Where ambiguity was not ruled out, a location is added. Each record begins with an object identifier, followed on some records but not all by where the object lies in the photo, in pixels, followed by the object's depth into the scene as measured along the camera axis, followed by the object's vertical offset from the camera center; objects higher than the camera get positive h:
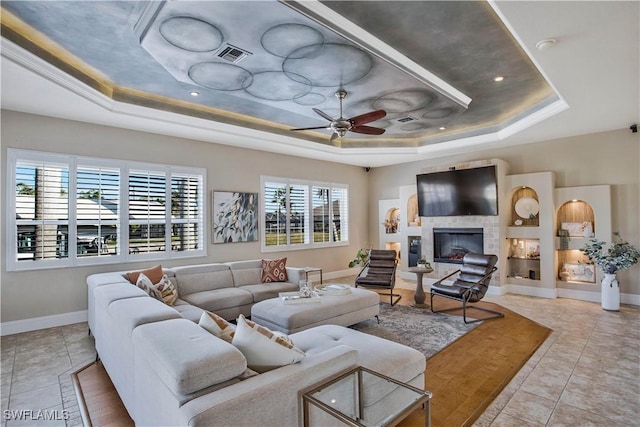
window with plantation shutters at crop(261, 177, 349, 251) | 7.09 +0.20
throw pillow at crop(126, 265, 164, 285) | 4.12 -0.63
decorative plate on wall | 6.62 +0.24
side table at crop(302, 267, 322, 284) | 5.58 -0.84
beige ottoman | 3.81 -1.10
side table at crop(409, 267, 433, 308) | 5.72 -1.20
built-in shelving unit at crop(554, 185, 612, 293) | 5.74 -0.21
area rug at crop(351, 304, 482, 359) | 3.98 -1.45
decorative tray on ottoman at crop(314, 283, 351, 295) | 4.60 -0.96
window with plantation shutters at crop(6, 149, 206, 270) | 4.47 +0.22
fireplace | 7.05 -0.51
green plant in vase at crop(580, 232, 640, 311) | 5.17 -0.72
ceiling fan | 4.10 +1.29
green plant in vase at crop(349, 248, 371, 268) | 8.20 -0.95
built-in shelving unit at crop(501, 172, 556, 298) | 6.20 -0.33
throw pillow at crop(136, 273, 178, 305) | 3.86 -0.76
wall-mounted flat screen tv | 6.66 +0.59
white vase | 5.21 -1.20
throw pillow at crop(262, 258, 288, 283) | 5.39 -0.79
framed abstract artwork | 6.22 +0.12
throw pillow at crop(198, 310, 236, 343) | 2.08 -0.66
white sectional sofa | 1.50 -0.80
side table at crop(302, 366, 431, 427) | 1.57 -0.92
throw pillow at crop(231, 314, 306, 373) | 1.84 -0.71
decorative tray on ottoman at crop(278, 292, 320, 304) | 4.15 -0.96
